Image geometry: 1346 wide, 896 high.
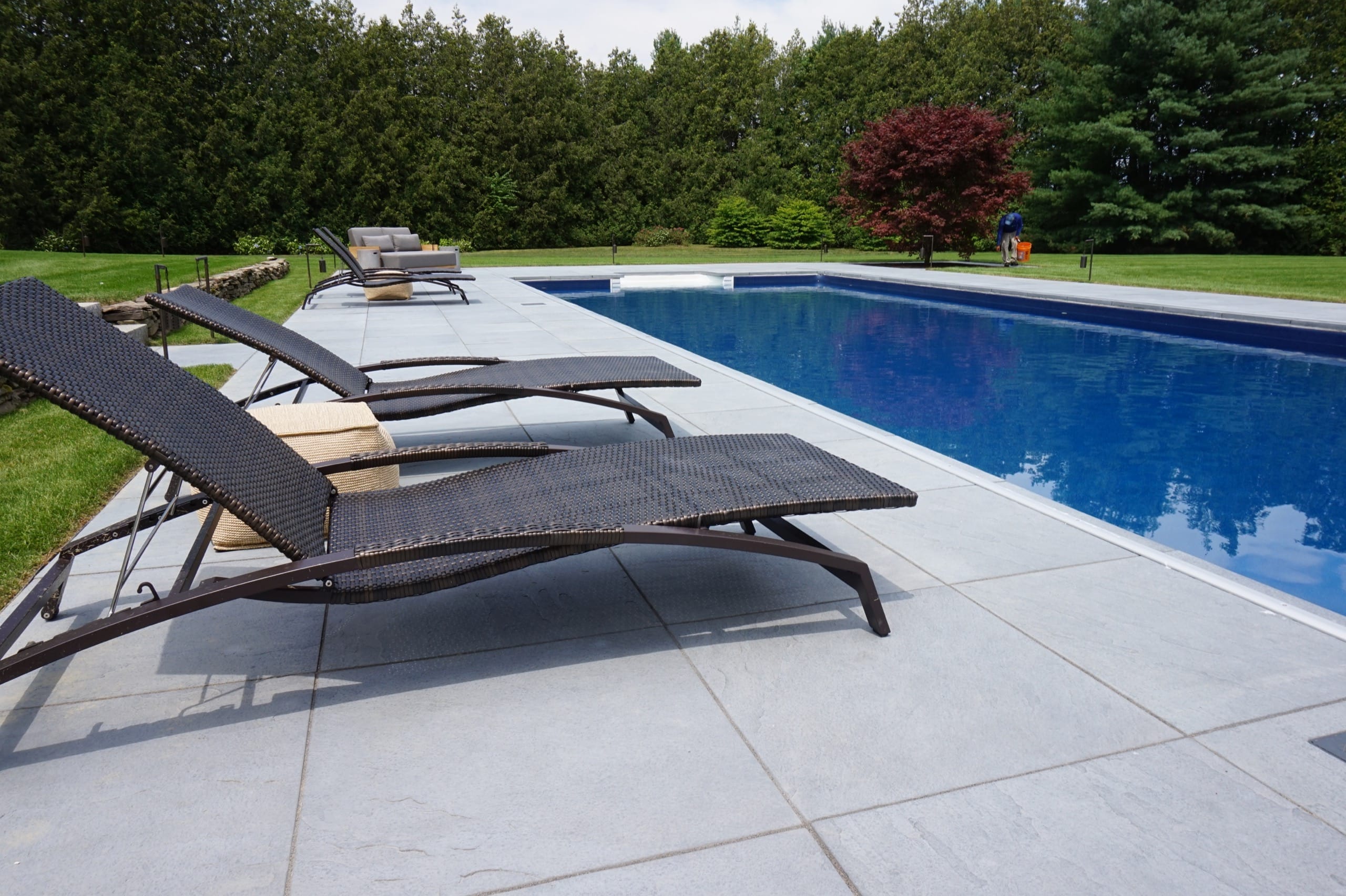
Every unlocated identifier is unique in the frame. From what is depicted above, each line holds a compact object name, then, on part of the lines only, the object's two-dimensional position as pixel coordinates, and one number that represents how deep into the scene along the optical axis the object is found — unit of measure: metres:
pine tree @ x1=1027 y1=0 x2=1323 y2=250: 22.88
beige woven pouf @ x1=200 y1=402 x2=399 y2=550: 2.98
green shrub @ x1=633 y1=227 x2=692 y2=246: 27.77
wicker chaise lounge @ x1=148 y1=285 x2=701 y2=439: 3.54
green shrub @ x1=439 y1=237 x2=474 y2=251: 25.66
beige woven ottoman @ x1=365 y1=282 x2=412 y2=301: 11.34
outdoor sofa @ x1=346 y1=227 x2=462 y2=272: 12.70
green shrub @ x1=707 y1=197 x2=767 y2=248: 26.64
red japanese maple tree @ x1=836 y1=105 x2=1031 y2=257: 17.47
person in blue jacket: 17.75
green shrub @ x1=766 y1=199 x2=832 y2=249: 25.94
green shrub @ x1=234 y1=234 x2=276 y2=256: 23.33
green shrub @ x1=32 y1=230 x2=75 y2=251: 21.92
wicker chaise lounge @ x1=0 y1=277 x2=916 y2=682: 1.85
